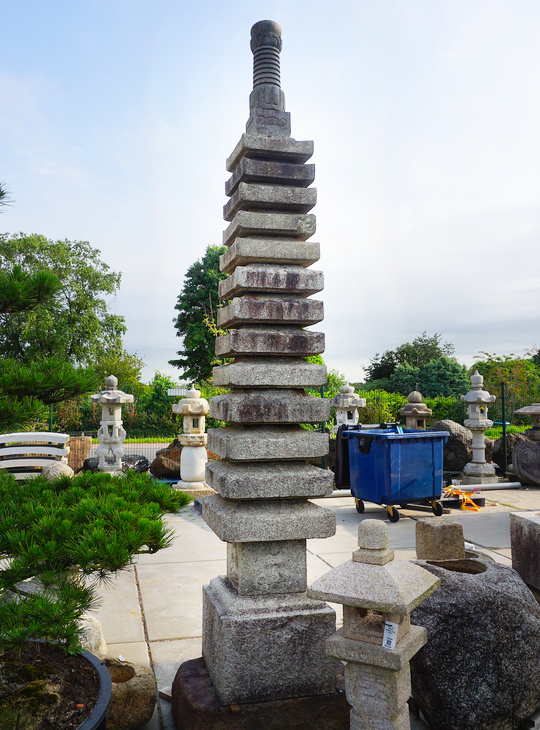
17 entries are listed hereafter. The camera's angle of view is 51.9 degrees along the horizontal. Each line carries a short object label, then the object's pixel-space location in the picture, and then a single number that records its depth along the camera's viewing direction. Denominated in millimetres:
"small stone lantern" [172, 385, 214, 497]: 9531
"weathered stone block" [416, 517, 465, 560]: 3480
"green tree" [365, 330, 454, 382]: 32719
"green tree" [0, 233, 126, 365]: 28734
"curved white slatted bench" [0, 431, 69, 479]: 9789
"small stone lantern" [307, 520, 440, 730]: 2324
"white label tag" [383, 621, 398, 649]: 2334
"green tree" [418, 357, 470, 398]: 28875
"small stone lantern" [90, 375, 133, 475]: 10500
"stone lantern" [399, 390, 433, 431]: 11453
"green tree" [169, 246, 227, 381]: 29188
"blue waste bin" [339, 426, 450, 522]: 7309
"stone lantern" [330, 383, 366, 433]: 11508
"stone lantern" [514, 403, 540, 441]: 11086
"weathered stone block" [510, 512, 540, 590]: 4223
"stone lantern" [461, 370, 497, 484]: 11008
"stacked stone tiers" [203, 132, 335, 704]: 2773
